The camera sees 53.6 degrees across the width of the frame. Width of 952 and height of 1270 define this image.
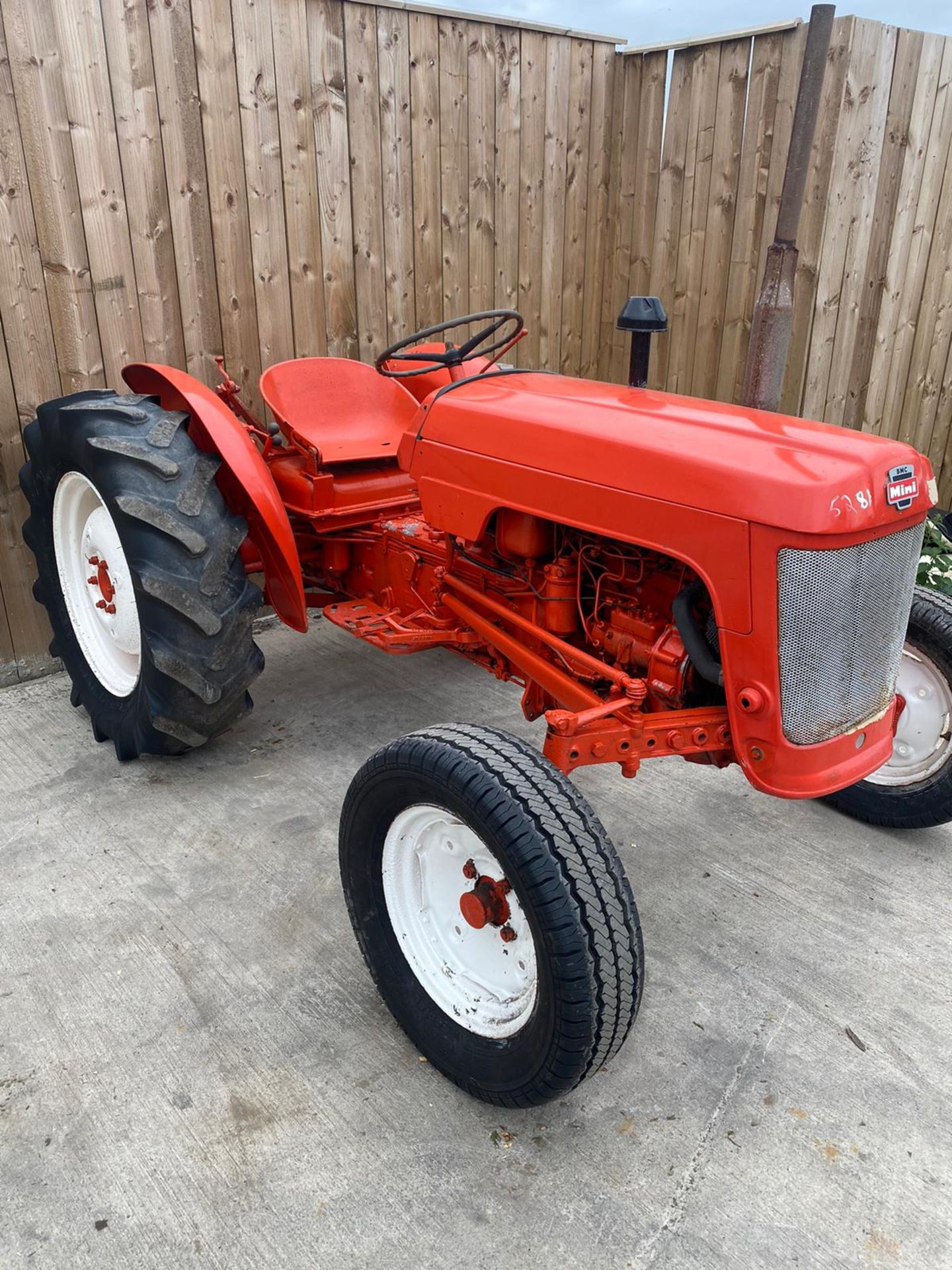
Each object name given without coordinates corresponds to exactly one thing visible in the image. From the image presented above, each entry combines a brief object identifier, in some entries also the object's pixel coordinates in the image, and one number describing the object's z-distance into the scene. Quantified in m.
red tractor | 1.74
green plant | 3.76
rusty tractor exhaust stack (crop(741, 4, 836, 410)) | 3.24
